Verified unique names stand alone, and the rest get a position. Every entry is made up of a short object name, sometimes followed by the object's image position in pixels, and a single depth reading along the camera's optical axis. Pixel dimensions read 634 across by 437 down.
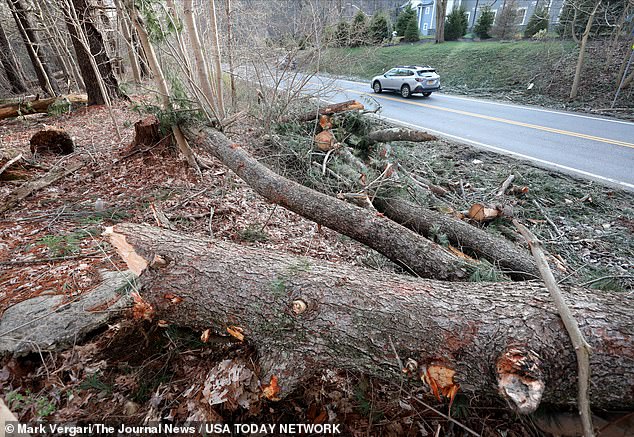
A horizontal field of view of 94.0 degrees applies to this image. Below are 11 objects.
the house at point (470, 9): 19.02
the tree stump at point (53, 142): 5.36
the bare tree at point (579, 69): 10.77
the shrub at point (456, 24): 22.36
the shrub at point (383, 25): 17.88
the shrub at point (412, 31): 23.61
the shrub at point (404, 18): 23.80
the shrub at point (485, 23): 20.83
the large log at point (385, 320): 1.39
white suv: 13.48
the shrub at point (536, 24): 17.44
